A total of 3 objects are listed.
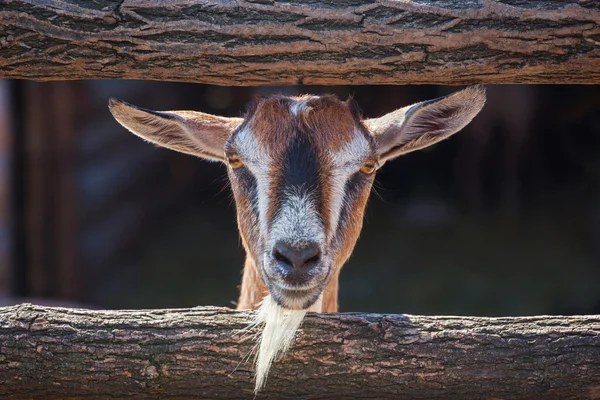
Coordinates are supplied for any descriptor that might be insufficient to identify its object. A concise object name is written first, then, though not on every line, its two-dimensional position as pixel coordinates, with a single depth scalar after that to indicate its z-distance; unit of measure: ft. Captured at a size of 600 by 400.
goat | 19.88
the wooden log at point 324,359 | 17.99
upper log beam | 18.40
